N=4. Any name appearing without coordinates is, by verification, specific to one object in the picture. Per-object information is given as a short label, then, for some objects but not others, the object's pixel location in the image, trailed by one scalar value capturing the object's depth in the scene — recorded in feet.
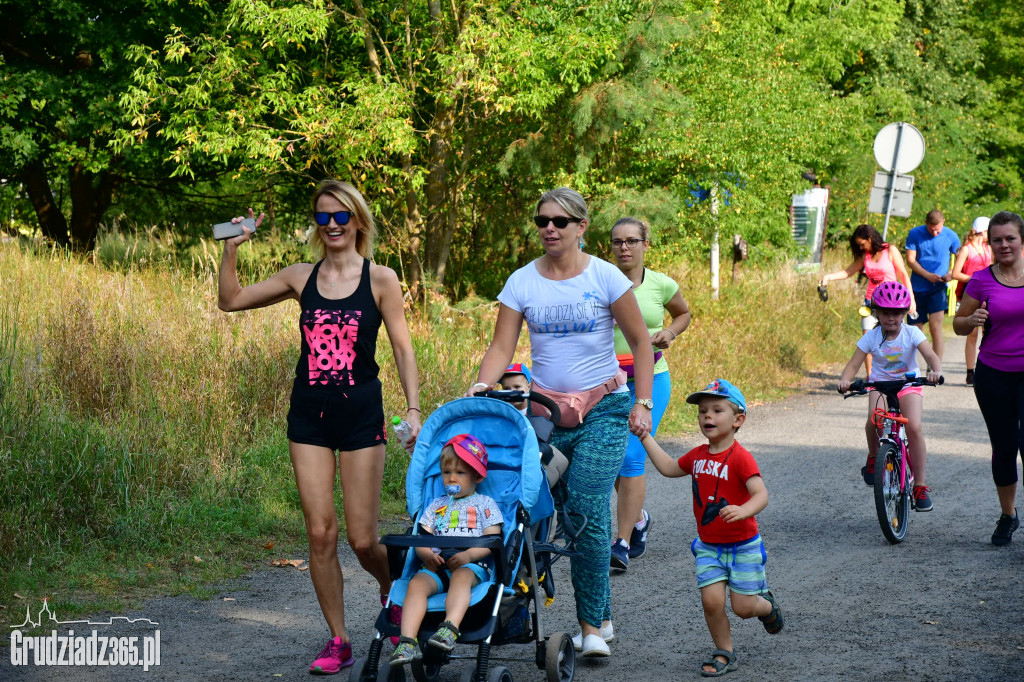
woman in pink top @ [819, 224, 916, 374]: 42.27
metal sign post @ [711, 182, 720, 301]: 54.31
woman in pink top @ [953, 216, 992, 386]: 50.80
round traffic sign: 58.65
